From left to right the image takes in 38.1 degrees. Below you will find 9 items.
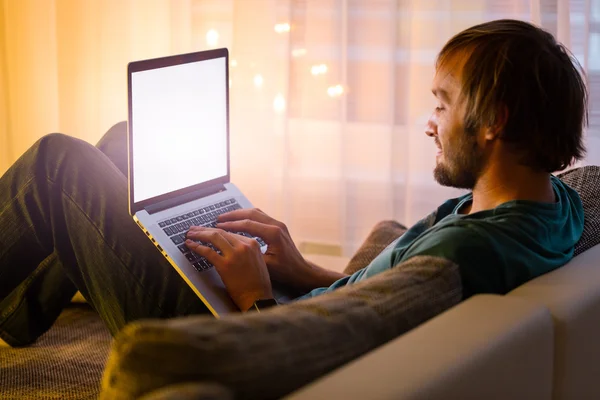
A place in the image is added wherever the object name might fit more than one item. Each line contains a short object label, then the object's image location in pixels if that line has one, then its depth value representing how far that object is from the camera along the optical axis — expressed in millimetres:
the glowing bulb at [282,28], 2994
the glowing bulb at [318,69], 3002
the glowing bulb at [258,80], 3051
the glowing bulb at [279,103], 3047
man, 1376
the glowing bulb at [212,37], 3104
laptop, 1706
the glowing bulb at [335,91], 2995
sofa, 814
